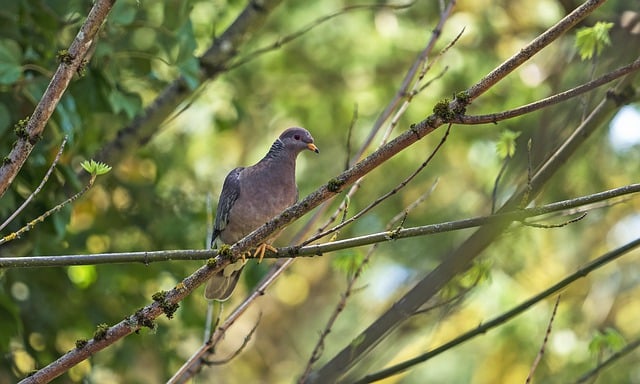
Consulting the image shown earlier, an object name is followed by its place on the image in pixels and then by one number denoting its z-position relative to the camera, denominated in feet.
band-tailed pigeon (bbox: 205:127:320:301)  28.96
